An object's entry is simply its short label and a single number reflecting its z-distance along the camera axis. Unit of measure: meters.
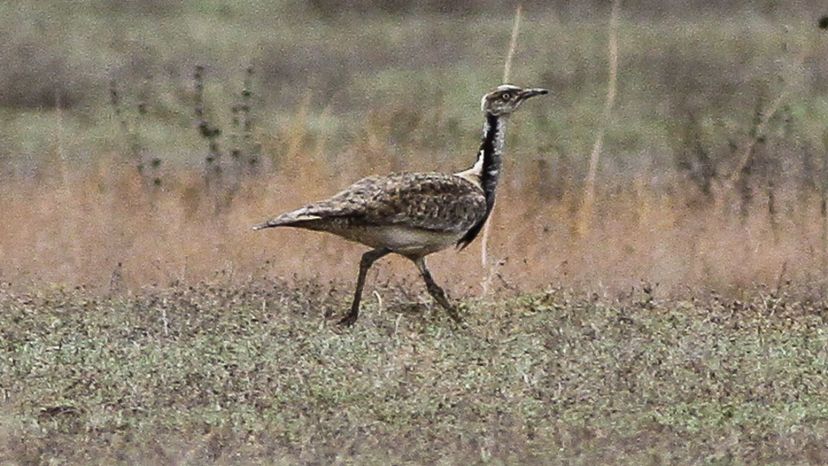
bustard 18.89
